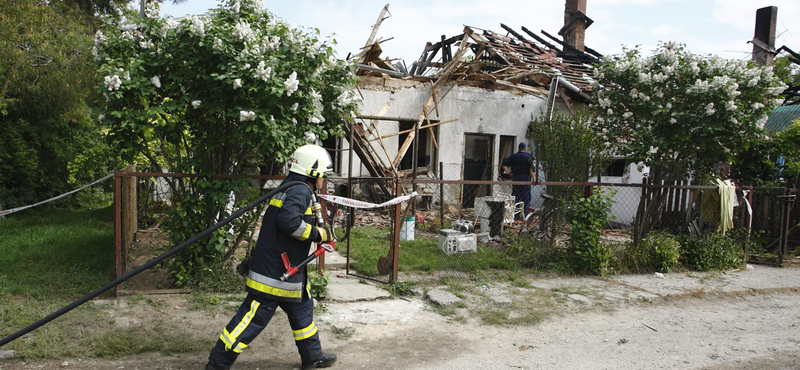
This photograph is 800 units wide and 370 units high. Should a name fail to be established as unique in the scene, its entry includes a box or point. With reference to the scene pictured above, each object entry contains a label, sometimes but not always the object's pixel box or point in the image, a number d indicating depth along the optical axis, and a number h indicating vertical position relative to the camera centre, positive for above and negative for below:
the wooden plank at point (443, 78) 12.32 +2.37
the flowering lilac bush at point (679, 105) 6.95 +1.11
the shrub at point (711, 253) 7.78 -1.11
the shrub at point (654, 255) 7.46 -1.12
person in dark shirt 10.28 +0.10
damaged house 12.36 +1.76
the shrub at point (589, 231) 6.97 -0.75
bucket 8.77 -1.06
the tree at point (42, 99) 8.39 +1.19
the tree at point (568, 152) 8.05 +0.41
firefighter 3.54 -0.83
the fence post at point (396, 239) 5.98 -0.85
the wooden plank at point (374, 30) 12.28 +3.46
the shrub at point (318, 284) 5.33 -1.28
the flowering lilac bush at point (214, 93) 4.75 +0.66
